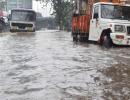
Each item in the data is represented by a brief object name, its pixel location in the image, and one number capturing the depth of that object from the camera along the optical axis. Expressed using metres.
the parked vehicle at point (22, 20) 16.21
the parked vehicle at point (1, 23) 17.50
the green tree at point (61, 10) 26.46
